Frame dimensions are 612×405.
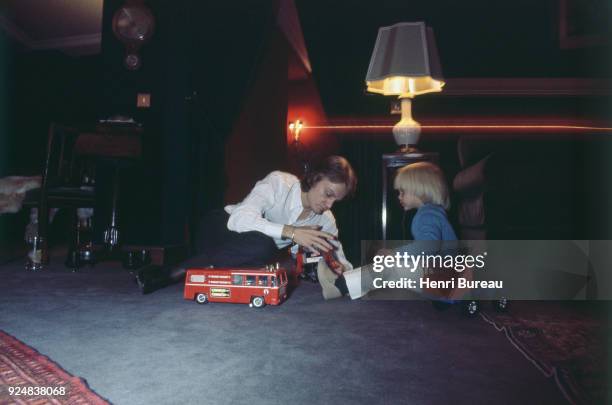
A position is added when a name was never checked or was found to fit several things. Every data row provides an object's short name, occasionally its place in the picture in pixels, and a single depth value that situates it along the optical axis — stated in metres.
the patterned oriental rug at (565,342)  0.96
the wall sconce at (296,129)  5.43
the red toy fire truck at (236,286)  1.69
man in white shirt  1.85
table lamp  2.64
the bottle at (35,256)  2.53
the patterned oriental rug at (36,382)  0.84
